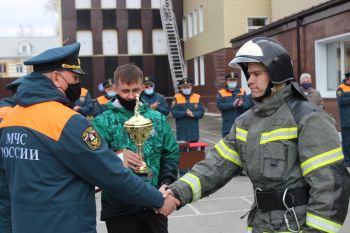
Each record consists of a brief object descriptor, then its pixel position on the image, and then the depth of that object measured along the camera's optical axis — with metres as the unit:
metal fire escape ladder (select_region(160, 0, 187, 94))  32.97
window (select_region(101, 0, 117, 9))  34.09
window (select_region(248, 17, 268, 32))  25.69
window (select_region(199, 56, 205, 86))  29.74
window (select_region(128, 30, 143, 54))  34.59
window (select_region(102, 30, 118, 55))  34.31
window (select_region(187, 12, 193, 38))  32.38
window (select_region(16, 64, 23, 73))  76.38
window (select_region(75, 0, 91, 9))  33.56
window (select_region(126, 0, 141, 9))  34.31
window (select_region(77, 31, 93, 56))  33.91
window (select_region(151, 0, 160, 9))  34.31
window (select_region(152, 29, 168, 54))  34.75
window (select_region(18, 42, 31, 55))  77.25
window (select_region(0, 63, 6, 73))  77.25
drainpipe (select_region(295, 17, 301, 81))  15.65
